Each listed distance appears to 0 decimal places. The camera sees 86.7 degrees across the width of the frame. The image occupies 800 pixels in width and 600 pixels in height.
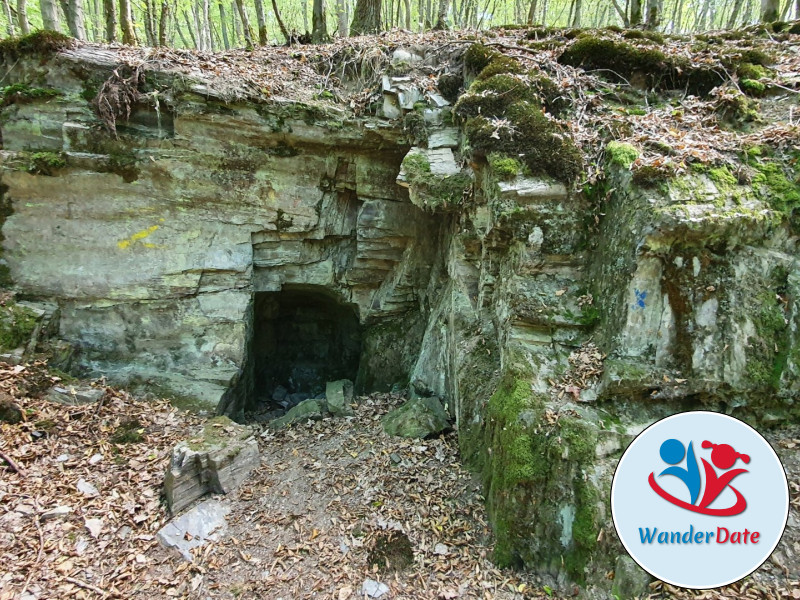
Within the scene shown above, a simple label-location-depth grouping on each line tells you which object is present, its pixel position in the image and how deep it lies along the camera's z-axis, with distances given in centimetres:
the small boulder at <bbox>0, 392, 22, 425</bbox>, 508
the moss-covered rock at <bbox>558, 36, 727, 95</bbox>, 562
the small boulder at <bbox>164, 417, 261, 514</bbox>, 462
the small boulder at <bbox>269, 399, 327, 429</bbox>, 695
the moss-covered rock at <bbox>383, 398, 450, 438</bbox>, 579
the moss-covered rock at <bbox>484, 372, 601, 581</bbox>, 359
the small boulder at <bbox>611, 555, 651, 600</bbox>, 322
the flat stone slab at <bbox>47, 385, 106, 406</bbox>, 569
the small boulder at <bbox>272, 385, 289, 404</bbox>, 985
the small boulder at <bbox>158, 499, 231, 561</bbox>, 425
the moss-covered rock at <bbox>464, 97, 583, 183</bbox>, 455
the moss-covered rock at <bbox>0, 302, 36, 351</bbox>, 582
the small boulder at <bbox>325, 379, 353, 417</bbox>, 705
